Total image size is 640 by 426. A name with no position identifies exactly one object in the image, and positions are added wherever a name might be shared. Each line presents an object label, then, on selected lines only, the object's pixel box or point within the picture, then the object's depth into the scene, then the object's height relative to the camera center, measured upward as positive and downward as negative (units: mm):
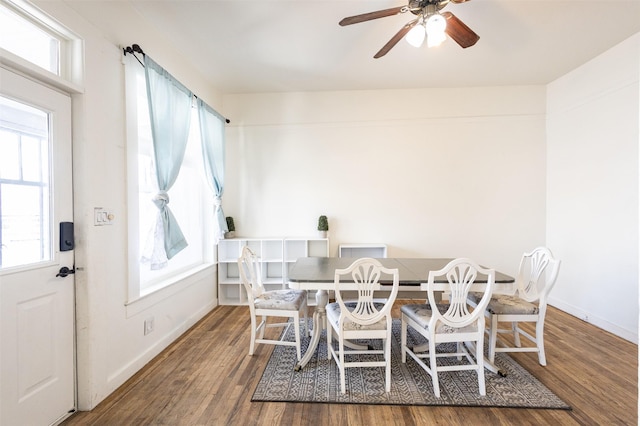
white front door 1420 -262
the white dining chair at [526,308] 2199 -816
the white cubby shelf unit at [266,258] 3723 -667
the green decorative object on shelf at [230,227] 3849 -236
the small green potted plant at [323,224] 3773 -192
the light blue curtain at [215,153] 3324 +746
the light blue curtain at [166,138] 2354 +681
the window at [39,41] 1444 +1006
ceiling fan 1832 +1350
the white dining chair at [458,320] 1859 -782
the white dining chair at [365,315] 1886 -767
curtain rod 2128 +1285
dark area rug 1840 -1296
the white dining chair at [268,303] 2344 -823
